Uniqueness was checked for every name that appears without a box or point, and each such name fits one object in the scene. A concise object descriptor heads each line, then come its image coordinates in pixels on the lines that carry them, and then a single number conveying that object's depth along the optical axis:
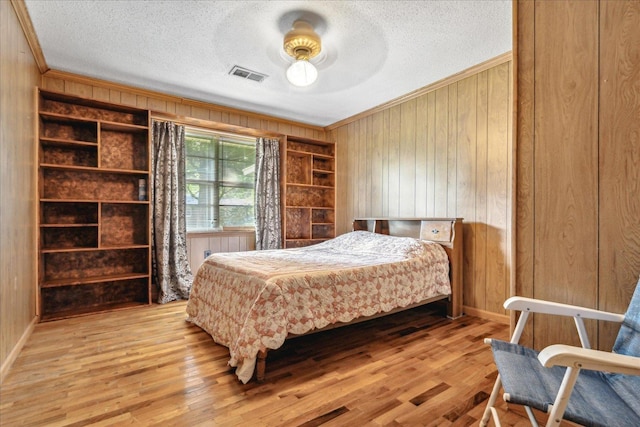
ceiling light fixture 2.40
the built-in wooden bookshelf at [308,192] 4.82
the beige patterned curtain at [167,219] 3.71
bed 1.93
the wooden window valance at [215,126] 3.80
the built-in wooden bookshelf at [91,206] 3.22
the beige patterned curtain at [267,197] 4.52
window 4.22
